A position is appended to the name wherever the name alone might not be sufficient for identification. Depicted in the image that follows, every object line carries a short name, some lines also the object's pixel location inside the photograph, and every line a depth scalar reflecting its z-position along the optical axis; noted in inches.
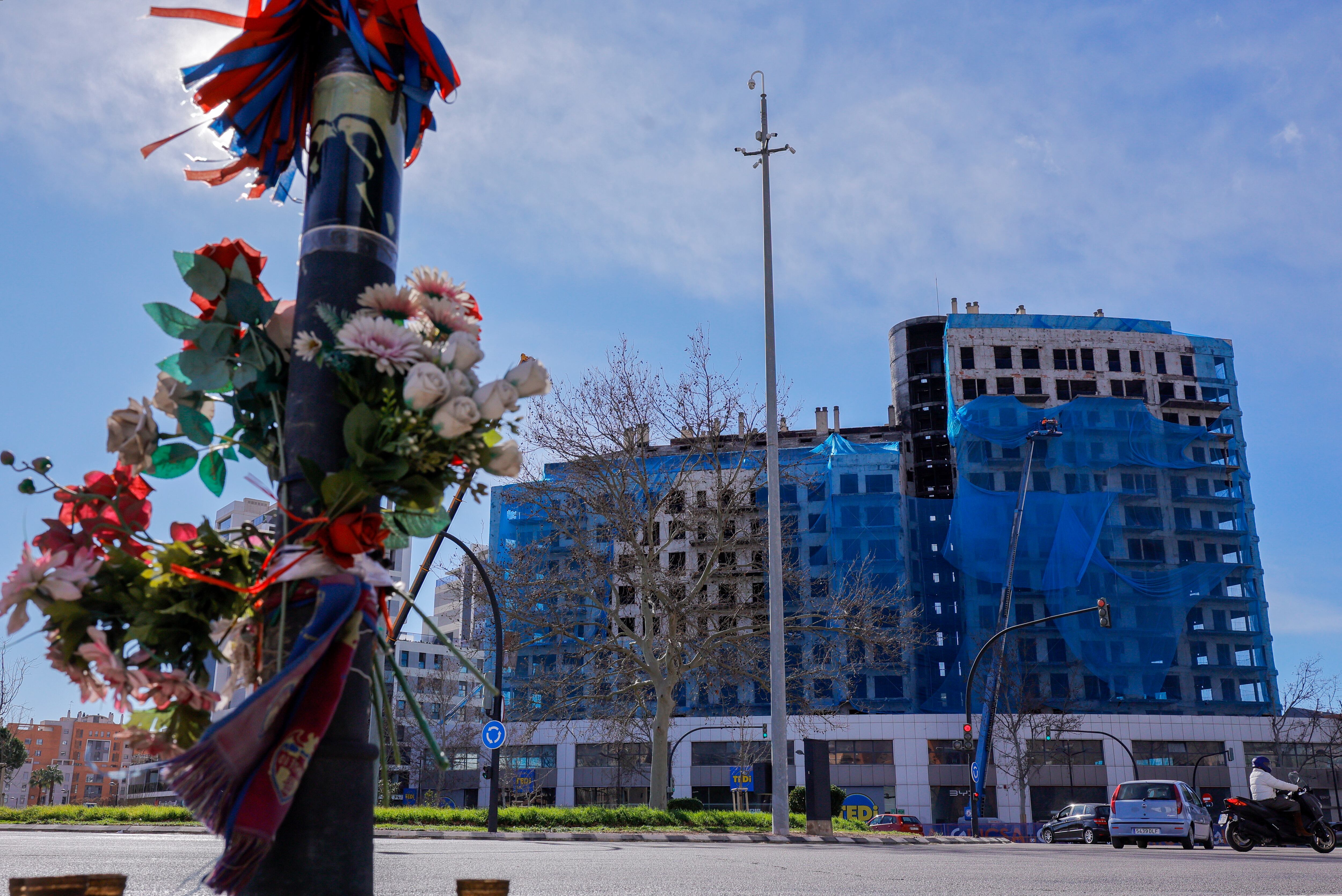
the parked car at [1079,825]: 1262.3
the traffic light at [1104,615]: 1147.9
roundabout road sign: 732.7
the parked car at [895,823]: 1791.3
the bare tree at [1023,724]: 2014.0
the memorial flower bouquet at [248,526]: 98.1
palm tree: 3762.3
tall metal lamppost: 774.5
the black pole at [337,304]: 90.9
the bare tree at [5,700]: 1294.3
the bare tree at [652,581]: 1006.4
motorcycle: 649.0
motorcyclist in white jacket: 657.0
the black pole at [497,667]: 791.7
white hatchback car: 740.0
